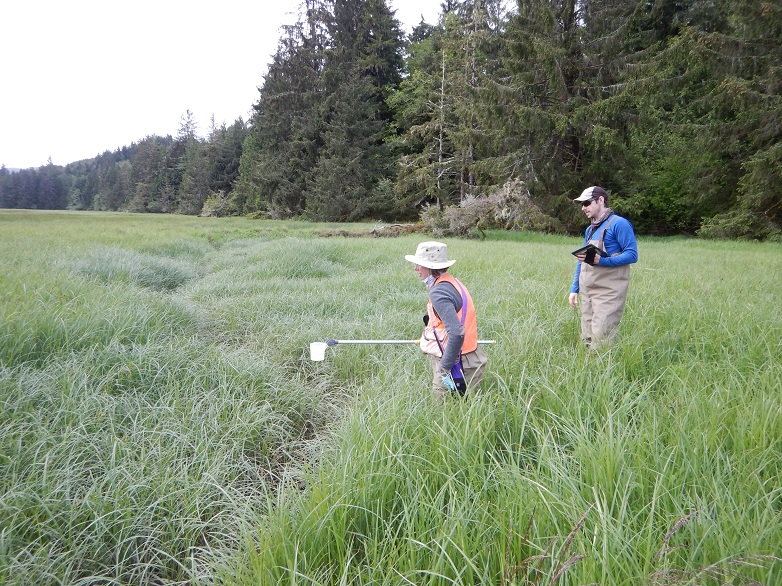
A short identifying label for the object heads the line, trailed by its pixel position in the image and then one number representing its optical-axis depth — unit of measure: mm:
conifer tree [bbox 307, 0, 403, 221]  31469
